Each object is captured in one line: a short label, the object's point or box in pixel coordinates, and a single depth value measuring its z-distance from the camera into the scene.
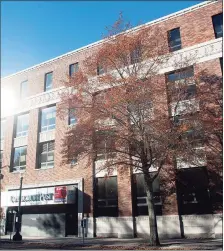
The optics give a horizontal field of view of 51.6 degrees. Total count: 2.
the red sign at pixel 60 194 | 20.37
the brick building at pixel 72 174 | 17.46
